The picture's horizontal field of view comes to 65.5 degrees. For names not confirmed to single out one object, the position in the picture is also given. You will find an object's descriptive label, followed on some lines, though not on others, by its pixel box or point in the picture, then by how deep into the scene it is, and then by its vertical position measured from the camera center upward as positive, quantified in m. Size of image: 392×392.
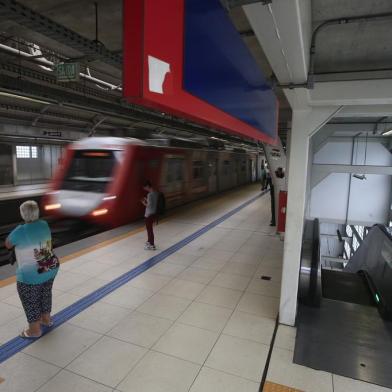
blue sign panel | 0.99 +0.41
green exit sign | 4.28 +1.20
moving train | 6.87 -0.51
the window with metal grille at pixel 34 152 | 14.23 +0.17
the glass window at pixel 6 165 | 12.28 -0.43
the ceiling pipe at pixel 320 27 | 2.14 +1.02
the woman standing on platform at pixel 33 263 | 2.98 -1.08
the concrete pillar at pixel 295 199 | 3.57 -0.43
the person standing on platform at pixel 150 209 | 6.00 -0.98
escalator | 2.97 -1.93
